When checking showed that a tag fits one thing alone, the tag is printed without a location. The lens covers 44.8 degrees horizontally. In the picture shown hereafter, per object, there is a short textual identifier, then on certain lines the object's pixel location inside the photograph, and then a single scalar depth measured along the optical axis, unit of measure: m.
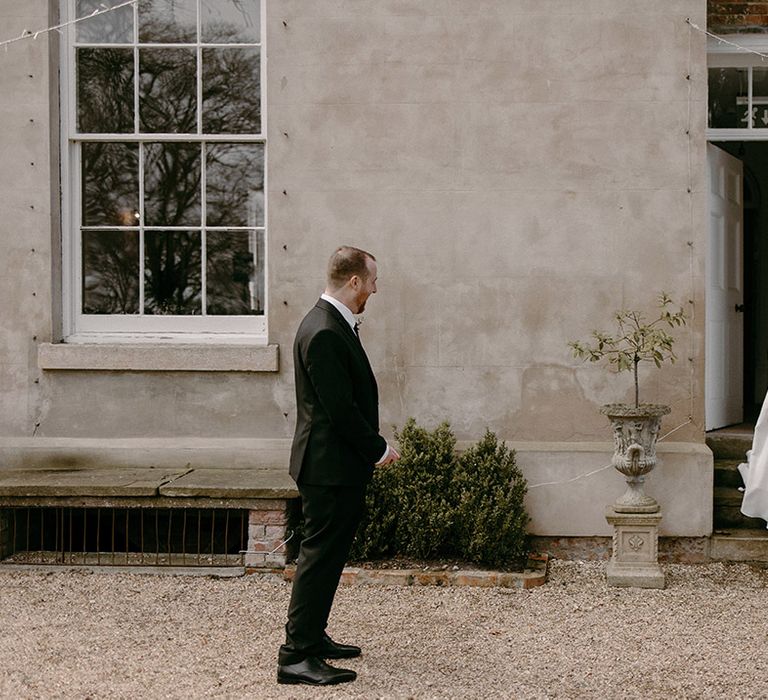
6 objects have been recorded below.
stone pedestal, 6.25
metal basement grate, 6.75
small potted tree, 6.30
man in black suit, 4.36
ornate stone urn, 6.29
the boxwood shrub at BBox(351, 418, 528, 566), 6.36
